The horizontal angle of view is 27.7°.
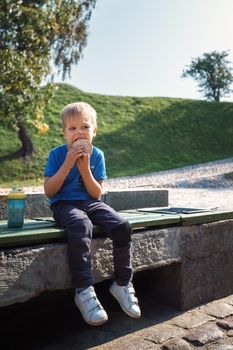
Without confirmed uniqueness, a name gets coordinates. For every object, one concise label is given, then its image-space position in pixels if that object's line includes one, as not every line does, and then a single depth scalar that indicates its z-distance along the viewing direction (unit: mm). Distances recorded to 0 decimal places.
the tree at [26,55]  12203
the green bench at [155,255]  2592
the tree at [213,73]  46656
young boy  2762
